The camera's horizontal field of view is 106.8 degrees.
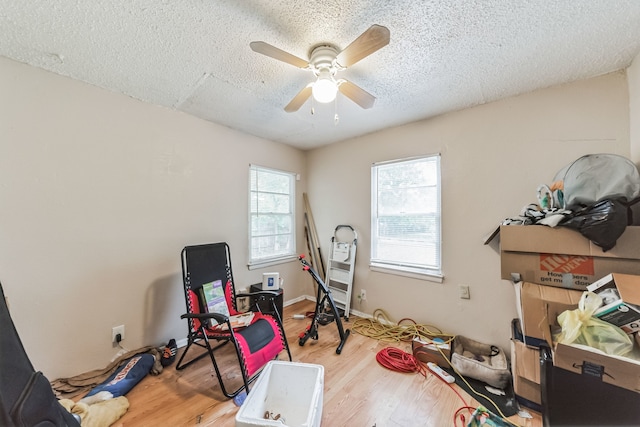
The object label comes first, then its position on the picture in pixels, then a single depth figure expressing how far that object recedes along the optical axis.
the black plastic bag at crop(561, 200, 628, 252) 1.26
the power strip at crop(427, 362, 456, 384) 1.82
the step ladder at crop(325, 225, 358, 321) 3.04
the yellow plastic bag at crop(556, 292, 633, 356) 1.14
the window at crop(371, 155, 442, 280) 2.54
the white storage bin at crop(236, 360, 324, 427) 1.44
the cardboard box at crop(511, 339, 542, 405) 1.51
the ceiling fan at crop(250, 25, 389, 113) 1.20
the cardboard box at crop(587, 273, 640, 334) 1.11
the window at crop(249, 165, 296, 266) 3.08
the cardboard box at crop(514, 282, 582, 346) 1.44
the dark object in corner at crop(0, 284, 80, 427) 0.68
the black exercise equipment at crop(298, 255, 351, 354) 2.36
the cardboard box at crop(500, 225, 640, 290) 1.34
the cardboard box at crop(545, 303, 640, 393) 1.07
